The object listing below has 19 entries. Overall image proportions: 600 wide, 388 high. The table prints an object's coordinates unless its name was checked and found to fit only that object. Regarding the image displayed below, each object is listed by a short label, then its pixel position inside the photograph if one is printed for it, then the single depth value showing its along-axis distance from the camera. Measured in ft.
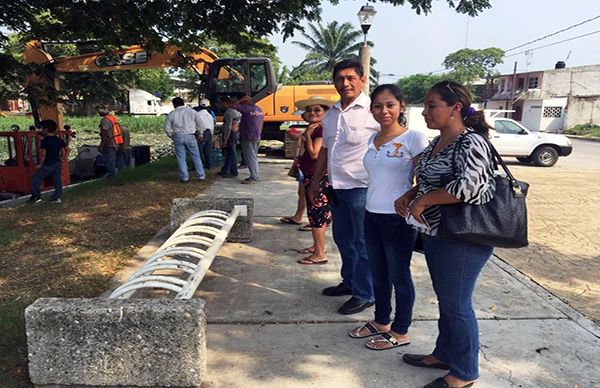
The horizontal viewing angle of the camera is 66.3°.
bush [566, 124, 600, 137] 107.45
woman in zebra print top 7.08
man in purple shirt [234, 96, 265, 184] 28.40
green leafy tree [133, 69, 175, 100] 166.20
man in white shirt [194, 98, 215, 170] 32.30
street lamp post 32.24
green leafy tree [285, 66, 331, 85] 160.25
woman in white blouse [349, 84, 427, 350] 9.12
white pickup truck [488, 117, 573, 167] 44.96
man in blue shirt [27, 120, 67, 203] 25.34
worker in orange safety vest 33.02
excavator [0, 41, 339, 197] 29.99
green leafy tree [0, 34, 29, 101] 19.25
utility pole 158.67
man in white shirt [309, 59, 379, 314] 11.01
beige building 126.41
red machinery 29.71
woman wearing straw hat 14.35
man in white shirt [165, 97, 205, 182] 28.48
